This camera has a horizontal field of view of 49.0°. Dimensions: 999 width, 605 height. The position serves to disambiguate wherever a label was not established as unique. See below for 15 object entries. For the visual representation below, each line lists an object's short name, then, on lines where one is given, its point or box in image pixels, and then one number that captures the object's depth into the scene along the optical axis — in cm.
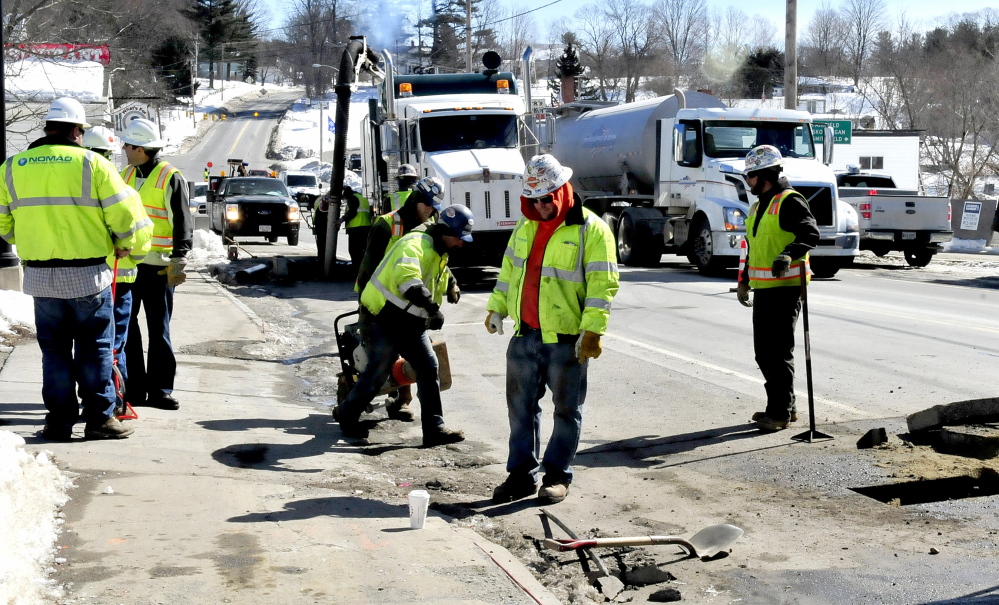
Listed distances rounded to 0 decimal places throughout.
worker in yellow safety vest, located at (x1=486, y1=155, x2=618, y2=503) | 586
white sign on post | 3030
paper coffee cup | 523
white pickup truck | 2367
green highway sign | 4388
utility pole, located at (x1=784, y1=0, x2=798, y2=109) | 2803
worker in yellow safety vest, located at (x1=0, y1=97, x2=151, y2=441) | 655
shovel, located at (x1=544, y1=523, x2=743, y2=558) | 499
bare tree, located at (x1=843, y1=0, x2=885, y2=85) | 9586
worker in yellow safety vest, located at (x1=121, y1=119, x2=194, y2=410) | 794
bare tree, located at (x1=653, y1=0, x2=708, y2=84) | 9831
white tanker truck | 2003
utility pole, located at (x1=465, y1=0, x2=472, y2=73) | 4294
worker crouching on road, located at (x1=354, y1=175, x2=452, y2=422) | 768
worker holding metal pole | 772
